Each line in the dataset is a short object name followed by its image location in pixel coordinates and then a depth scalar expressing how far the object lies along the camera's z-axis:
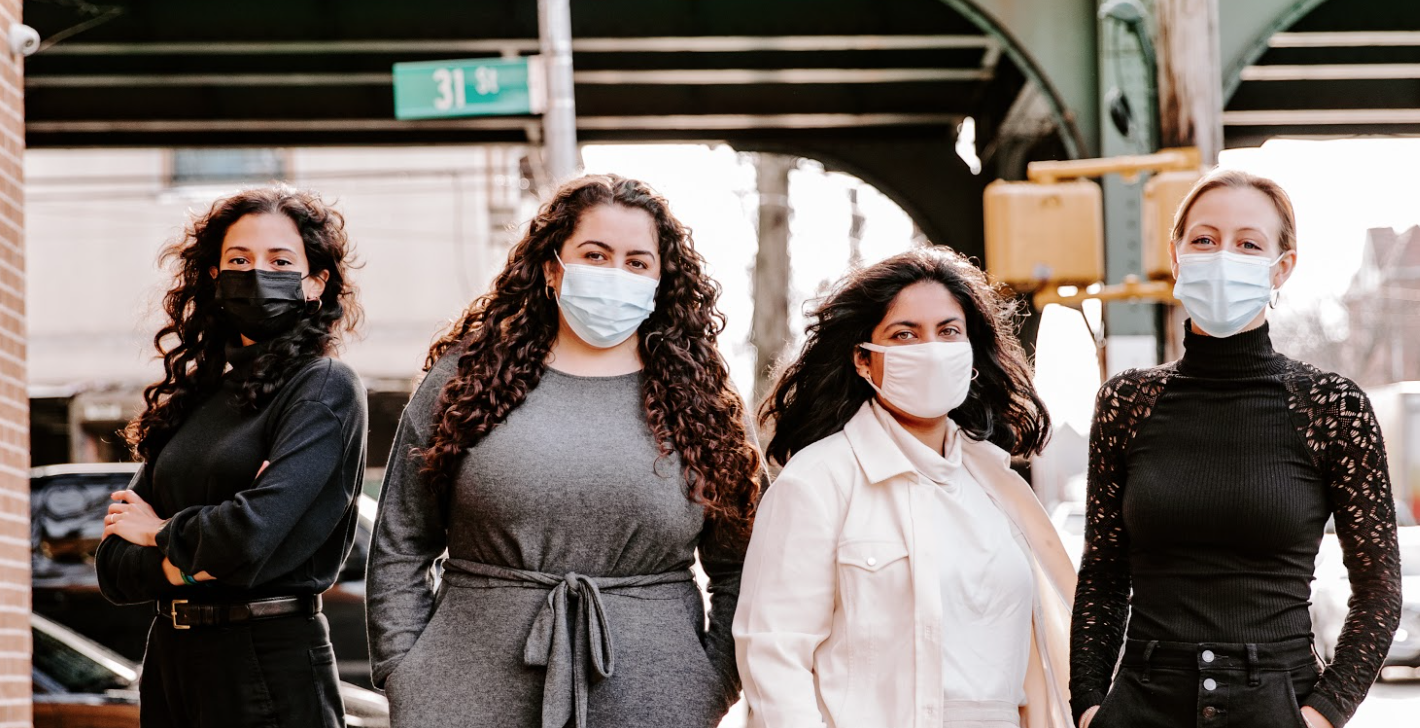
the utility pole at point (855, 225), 36.81
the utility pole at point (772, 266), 24.77
